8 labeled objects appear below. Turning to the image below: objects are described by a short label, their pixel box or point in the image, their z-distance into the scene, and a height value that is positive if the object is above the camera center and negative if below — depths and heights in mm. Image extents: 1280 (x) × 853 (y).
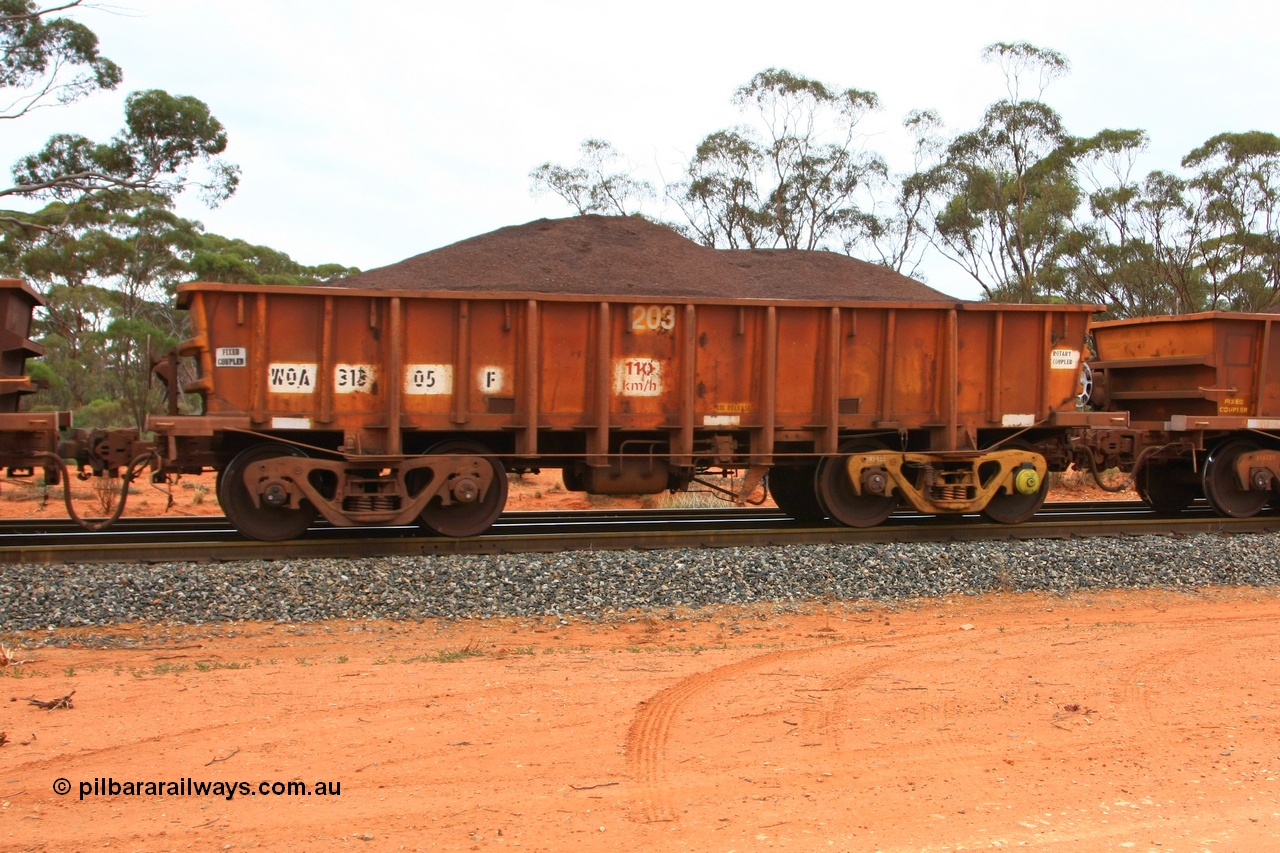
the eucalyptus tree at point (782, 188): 45438 +10529
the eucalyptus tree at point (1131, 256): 40125 +7012
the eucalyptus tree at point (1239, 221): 38938 +8170
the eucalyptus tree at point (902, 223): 46278 +9293
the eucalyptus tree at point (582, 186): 45250 +10231
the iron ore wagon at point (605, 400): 9734 +212
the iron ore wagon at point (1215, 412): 12234 +301
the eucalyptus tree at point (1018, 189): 40094 +9718
